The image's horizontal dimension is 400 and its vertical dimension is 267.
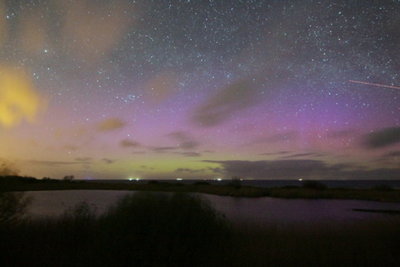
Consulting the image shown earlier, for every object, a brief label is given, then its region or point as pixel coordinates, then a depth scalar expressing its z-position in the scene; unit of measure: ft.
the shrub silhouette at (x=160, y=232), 28.94
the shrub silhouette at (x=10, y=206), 36.15
